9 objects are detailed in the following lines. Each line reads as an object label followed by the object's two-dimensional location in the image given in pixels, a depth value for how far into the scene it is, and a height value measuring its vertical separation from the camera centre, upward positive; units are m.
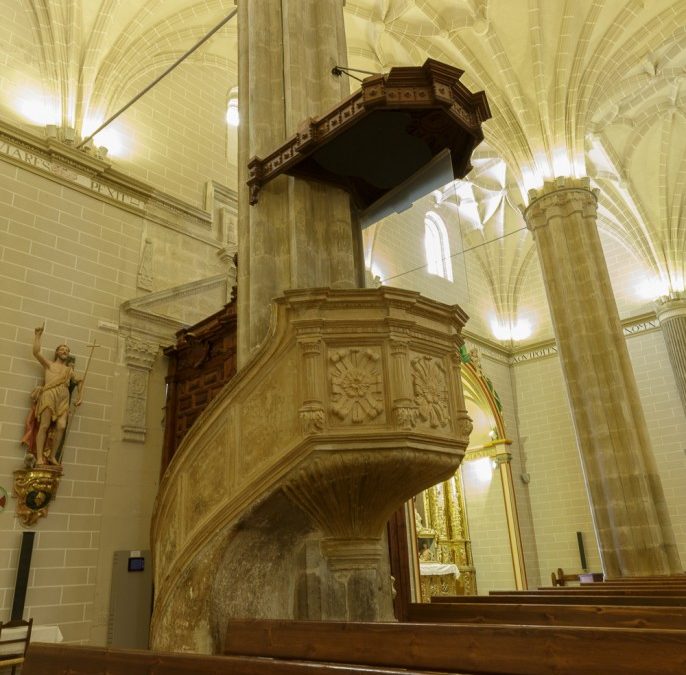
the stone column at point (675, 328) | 14.38 +5.63
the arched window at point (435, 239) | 14.31 +7.82
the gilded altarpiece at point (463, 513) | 13.74 +1.80
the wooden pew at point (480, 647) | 1.70 -0.16
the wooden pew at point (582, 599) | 3.55 -0.06
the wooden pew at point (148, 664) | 1.81 -0.18
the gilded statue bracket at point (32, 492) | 6.77 +1.24
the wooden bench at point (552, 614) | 2.50 -0.11
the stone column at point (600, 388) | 8.92 +2.88
